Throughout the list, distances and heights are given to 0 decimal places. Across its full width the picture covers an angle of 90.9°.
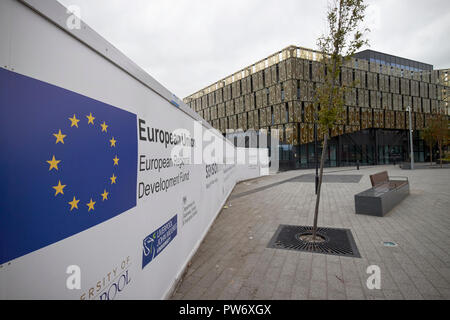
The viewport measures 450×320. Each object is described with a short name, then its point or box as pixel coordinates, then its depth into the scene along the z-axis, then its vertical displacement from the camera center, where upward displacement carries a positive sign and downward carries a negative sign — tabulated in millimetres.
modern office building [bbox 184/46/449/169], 31078 +9702
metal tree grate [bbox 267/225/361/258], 4348 -1695
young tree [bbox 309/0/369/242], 4832 +2455
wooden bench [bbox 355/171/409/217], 6496 -1119
